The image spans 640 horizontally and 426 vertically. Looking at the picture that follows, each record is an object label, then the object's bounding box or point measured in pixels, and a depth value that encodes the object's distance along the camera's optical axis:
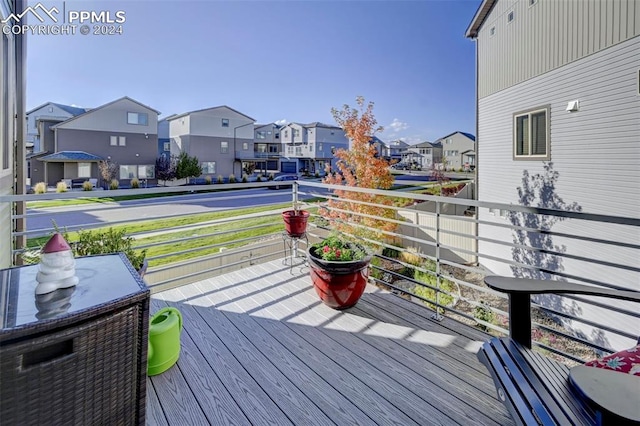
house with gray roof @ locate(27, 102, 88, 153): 18.33
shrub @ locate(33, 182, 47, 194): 14.27
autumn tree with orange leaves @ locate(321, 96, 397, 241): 8.05
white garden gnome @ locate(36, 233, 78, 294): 1.24
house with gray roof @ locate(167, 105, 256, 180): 22.97
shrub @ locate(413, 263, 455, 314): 5.60
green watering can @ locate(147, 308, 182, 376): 1.91
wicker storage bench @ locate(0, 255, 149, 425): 0.95
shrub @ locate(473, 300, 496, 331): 4.85
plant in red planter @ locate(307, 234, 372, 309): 2.63
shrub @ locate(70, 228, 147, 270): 2.49
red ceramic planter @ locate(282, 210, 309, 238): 3.59
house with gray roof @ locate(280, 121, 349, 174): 31.31
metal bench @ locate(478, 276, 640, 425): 1.01
